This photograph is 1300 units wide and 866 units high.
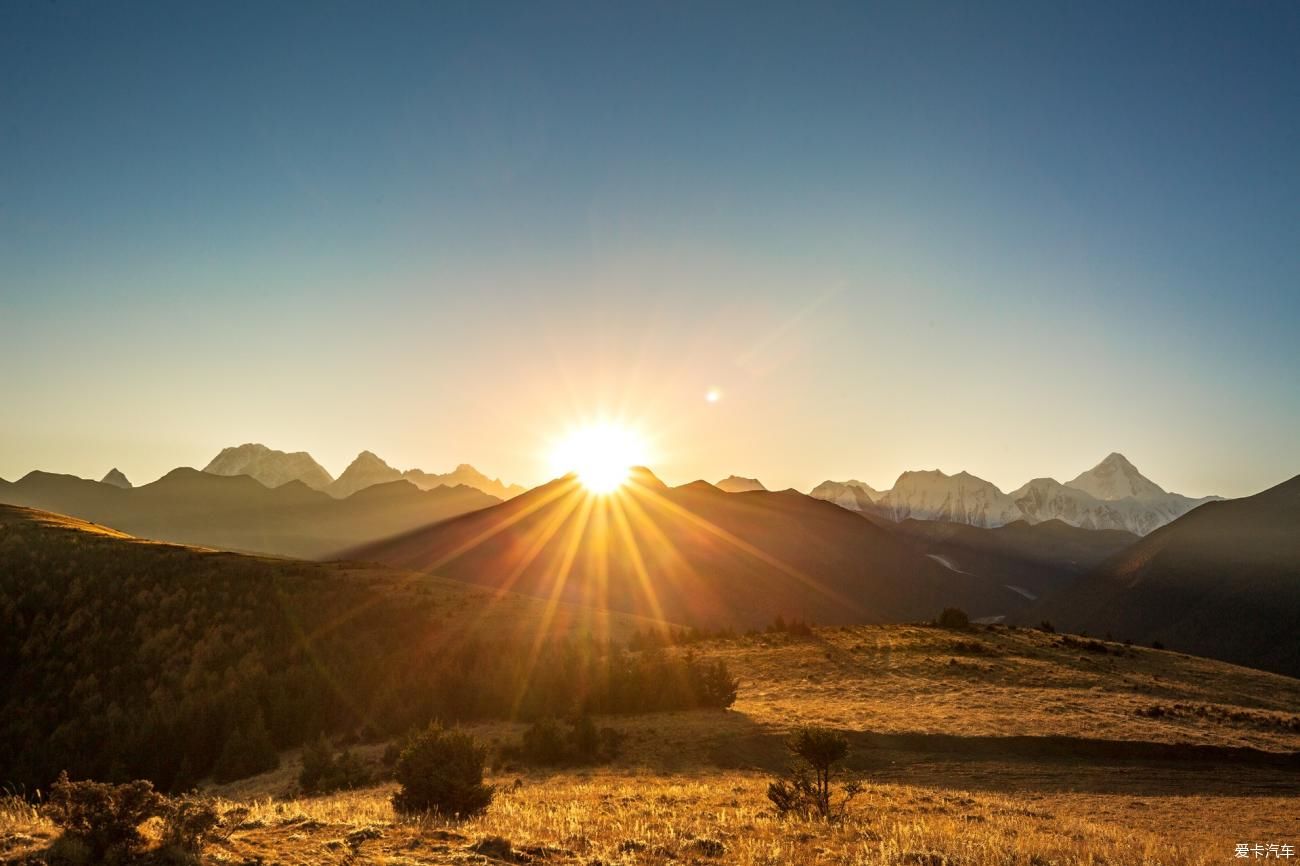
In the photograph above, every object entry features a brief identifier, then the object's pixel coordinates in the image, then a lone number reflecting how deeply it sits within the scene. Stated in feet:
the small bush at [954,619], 191.72
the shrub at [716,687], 99.19
